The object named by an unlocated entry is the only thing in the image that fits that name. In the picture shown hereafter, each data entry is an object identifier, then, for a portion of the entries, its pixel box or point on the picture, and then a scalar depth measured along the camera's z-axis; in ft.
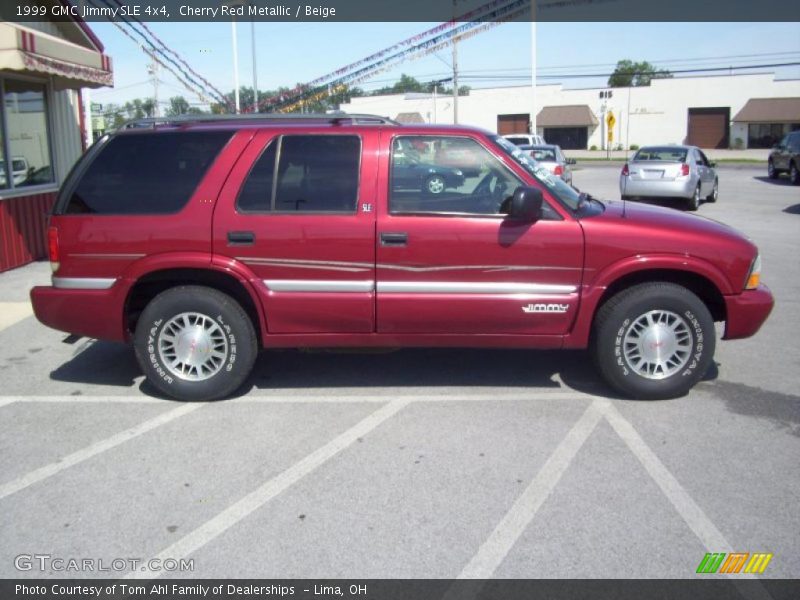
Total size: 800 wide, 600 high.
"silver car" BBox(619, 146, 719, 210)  60.44
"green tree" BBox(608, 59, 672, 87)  325.83
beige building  194.90
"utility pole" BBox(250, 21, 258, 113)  81.31
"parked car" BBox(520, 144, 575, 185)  68.18
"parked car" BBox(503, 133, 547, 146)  101.65
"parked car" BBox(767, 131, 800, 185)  87.45
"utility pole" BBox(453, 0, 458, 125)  135.23
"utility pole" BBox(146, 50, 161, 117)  124.10
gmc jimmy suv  16.84
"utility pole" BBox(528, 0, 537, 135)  114.40
